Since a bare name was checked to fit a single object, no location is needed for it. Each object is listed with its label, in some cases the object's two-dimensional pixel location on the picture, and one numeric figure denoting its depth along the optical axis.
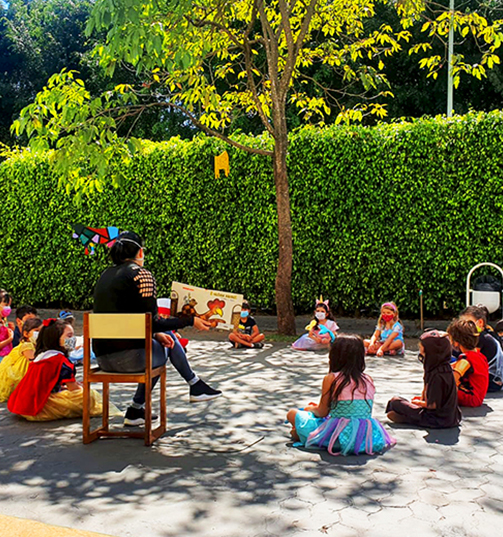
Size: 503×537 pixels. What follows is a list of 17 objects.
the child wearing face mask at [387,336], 9.44
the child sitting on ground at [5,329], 8.06
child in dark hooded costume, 5.43
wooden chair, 5.05
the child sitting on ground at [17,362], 6.70
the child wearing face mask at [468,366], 6.01
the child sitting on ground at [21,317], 7.59
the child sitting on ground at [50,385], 5.93
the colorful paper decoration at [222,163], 12.48
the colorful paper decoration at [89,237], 13.15
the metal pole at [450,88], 19.03
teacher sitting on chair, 5.23
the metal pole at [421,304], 10.91
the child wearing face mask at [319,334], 10.13
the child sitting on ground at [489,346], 6.54
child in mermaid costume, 4.87
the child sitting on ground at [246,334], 10.49
